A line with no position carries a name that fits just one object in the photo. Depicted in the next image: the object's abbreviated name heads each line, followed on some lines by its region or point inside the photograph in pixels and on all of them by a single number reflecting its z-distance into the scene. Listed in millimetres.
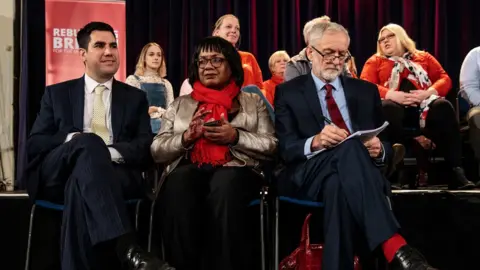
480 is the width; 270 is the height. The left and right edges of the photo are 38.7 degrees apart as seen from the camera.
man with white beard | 2529
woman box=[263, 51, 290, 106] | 5492
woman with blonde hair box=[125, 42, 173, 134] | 4766
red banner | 5727
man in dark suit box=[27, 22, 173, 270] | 2609
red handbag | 2666
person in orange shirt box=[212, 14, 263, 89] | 4793
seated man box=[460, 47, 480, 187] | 4172
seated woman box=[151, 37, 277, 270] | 2709
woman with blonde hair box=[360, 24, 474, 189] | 4031
